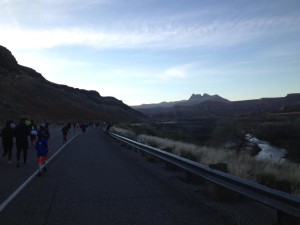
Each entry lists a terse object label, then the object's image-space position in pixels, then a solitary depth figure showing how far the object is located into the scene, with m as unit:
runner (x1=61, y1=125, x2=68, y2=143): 19.77
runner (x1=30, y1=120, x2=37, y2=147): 15.28
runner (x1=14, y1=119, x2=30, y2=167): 9.76
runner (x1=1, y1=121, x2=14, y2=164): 10.23
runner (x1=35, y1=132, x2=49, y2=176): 8.31
